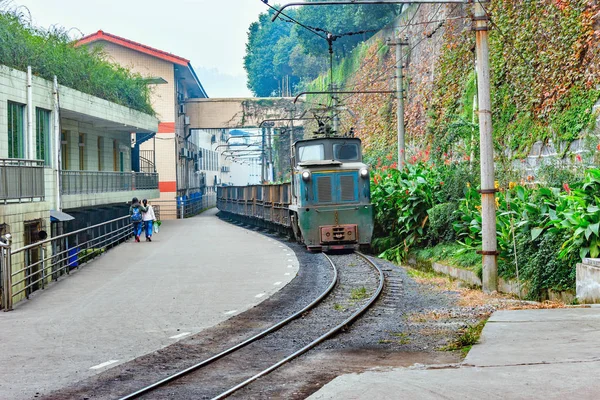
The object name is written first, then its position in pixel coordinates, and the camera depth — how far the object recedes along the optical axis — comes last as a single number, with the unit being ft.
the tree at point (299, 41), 153.58
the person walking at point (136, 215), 96.58
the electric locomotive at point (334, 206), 71.82
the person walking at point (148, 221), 96.89
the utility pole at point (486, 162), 47.11
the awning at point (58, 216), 76.03
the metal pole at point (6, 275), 46.73
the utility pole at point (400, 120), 84.64
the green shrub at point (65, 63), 78.07
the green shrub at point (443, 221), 65.00
